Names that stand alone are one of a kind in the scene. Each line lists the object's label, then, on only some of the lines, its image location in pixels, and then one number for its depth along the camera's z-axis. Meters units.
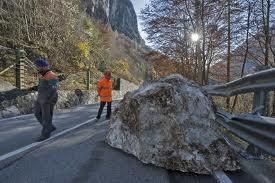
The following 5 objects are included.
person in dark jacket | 2.44
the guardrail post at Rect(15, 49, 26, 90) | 5.35
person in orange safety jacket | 3.93
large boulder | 1.61
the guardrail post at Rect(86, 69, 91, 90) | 8.45
